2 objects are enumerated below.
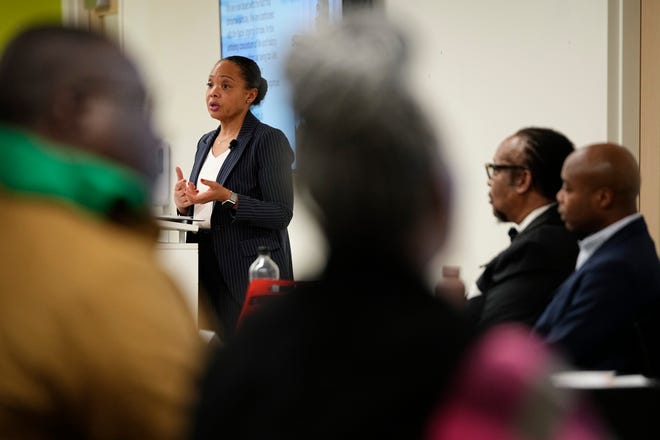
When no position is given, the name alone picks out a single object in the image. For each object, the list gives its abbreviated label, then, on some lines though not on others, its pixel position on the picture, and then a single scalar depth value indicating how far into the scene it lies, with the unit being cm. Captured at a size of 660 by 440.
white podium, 693
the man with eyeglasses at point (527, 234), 516
